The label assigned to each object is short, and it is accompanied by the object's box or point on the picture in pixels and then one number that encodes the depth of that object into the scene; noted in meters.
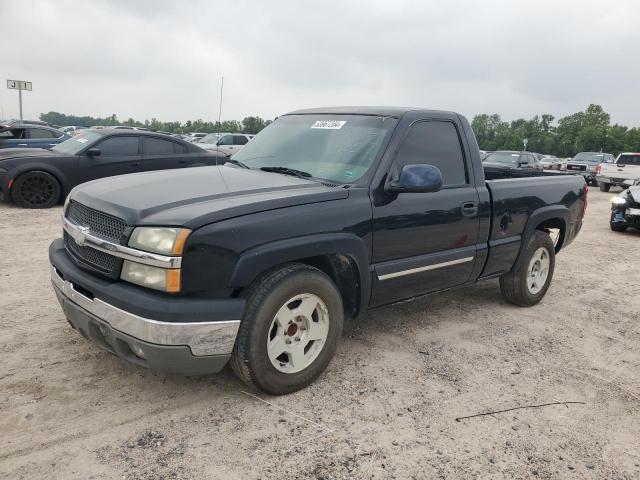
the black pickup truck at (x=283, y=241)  2.70
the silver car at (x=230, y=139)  20.93
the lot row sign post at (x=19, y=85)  23.06
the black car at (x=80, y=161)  9.02
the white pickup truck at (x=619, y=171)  19.06
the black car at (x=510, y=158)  17.14
